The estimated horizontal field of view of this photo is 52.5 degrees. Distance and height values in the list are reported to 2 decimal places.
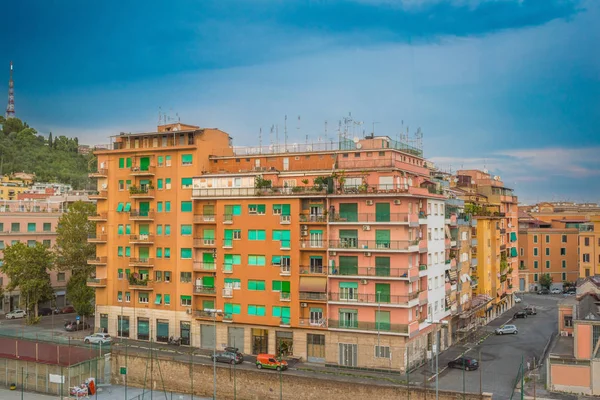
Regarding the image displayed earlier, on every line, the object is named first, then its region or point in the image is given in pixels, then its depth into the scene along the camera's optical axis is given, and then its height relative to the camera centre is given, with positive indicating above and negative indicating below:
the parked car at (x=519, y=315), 76.62 -11.55
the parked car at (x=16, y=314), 70.75 -10.59
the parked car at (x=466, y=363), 49.19 -11.41
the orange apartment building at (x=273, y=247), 48.88 -2.10
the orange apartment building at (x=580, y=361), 41.94 -9.81
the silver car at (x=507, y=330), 65.12 -11.48
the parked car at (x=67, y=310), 74.76 -10.62
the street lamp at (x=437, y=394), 39.06 -11.06
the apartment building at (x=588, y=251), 84.00 -3.94
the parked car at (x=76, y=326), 63.45 -10.86
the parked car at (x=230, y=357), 49.78 -11.02
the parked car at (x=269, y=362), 47.59 -10.94
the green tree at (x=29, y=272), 66.94 -5.38
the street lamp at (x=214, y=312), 54.08 -7.91
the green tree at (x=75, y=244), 69.00 -2.30
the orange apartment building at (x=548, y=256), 103.81 -5.61
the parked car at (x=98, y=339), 56.91 -10.85
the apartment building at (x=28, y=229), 74.69 -0.64
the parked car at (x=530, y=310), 79.84 -11.51
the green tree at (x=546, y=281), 102.56 -9.76
